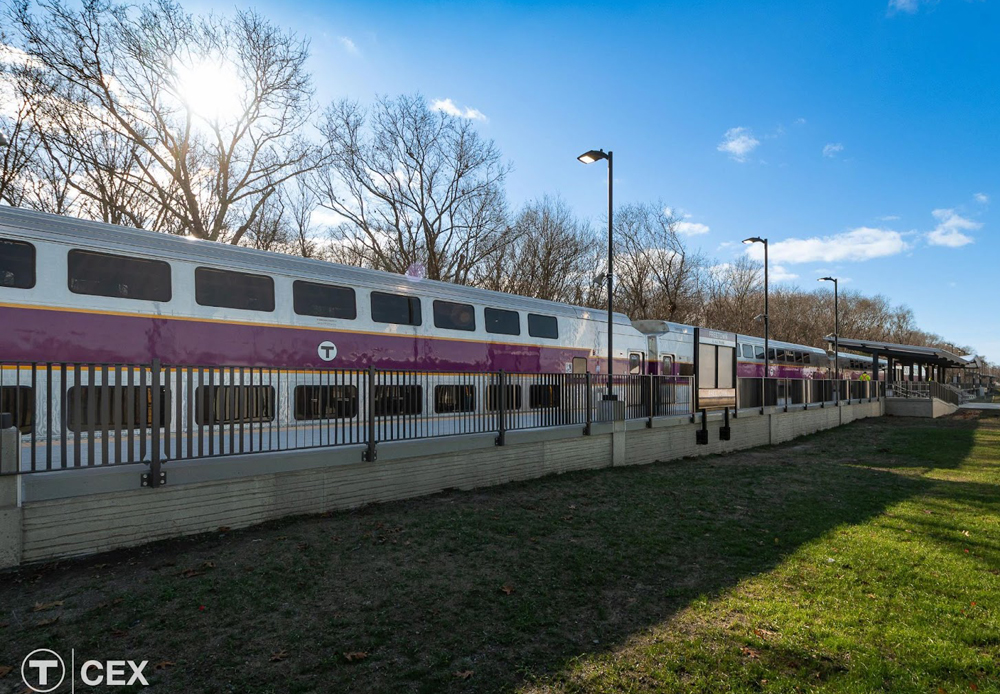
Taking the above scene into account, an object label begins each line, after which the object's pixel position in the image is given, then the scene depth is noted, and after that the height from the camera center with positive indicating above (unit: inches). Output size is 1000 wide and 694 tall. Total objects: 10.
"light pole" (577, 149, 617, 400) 610.3 +222.8
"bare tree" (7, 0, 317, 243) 796.0 +372.2
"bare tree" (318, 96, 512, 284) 1300.4 +338.2
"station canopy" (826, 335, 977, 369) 1623.0 +23.5
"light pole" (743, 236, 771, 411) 986.3 +72.1
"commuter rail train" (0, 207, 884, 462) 292.7 +34.1
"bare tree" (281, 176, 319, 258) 1330.0 +293.8
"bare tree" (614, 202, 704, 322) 1908.2 +278.4
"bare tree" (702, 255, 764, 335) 2337.6 +233.8
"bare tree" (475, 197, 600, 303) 1542.8 +289.4
